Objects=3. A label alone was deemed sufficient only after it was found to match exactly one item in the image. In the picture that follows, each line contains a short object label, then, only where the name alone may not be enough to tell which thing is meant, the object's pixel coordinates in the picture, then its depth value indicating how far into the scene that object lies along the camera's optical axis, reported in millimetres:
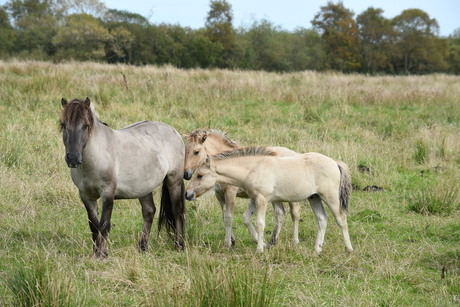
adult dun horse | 10203
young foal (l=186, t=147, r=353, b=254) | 12016
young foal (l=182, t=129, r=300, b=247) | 12758
